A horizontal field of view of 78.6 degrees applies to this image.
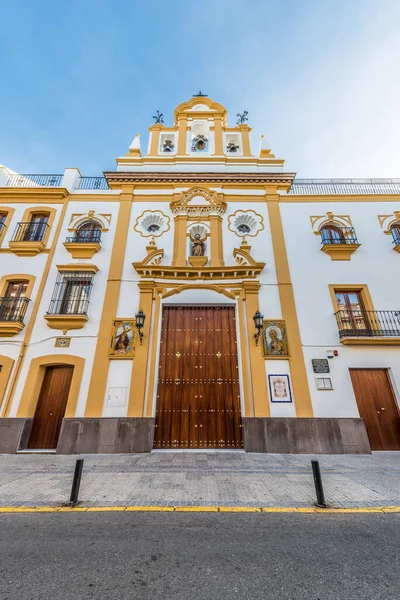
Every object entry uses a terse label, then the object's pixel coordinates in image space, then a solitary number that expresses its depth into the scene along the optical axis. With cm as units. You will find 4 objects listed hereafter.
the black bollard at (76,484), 394
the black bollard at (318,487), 388
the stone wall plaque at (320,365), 888
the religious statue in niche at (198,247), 1110
